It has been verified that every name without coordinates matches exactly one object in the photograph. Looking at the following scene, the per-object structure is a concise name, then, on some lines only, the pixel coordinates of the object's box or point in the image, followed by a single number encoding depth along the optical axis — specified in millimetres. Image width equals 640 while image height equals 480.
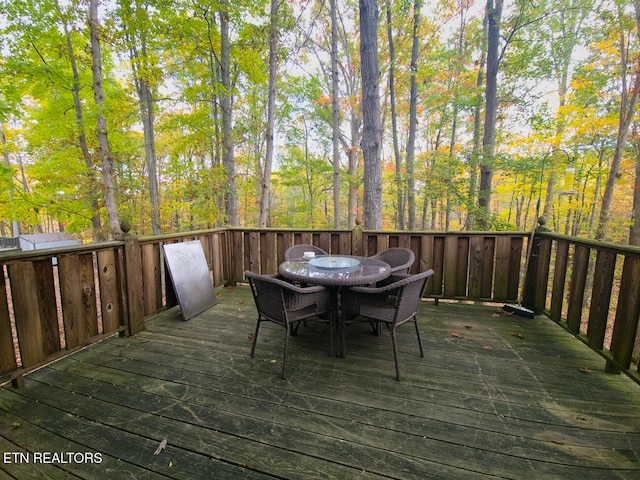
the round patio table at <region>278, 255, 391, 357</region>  2156
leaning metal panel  3043
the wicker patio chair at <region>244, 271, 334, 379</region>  1999
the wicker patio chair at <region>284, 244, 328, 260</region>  3144
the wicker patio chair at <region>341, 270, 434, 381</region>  1959
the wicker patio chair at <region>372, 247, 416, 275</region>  2871
